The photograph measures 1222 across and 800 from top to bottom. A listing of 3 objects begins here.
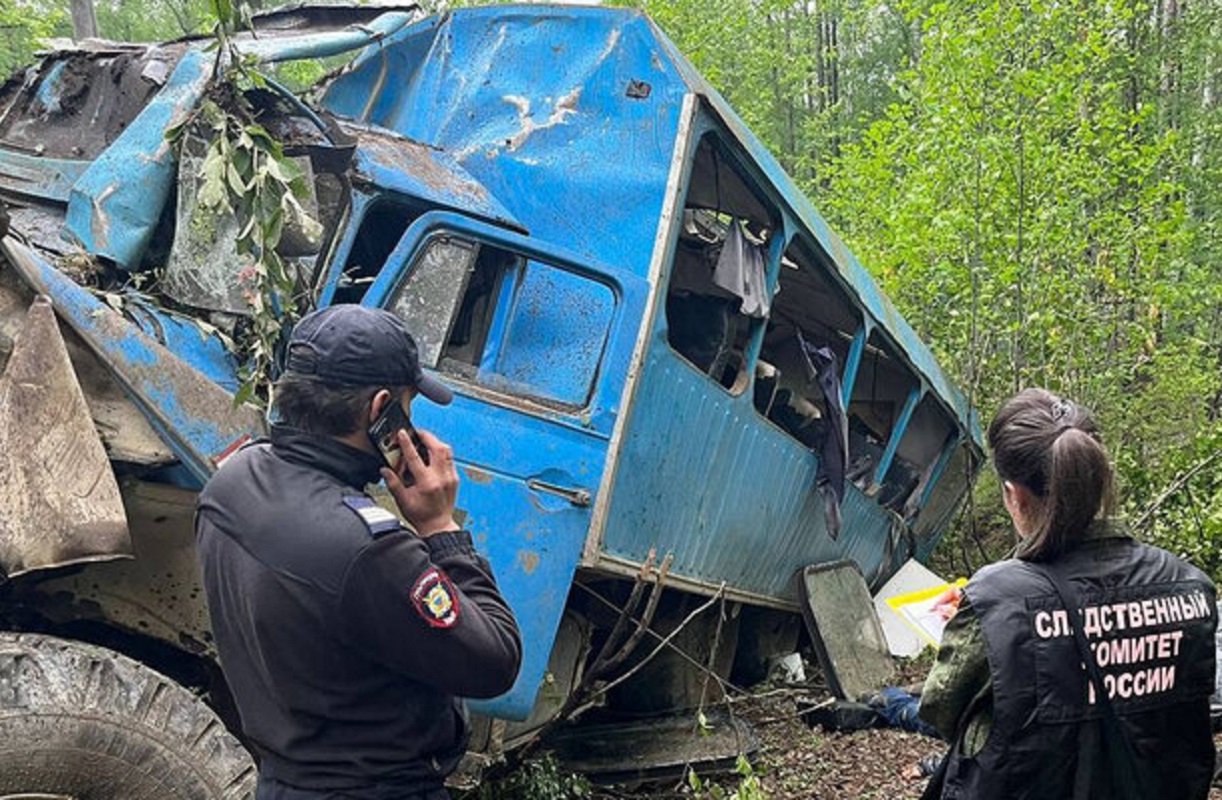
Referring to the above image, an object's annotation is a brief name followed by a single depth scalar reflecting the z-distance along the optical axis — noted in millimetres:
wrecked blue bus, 2854
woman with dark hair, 1809
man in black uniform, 1627
